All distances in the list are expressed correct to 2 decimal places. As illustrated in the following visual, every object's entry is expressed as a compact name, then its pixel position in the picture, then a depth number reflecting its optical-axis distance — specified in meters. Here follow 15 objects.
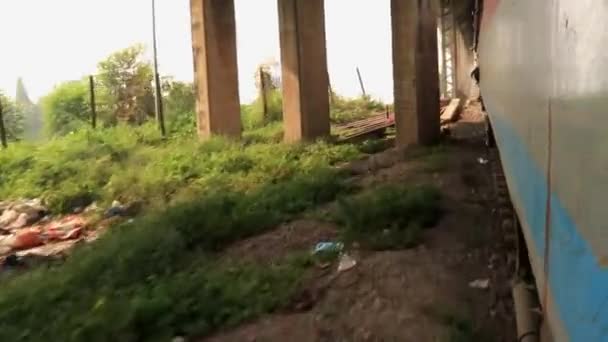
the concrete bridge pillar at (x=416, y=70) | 12.37
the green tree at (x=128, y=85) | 22.56
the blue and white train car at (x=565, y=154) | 1.42
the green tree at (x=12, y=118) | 21.87
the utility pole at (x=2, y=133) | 18.09
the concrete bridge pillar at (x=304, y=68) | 14.20
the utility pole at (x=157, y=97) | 19.39
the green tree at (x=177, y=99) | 21.64
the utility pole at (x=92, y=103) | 20.36
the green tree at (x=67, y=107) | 22.99
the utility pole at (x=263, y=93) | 19.95
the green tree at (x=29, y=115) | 23.70
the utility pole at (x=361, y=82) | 29.88
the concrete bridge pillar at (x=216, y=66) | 15.10
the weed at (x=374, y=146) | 13.48
